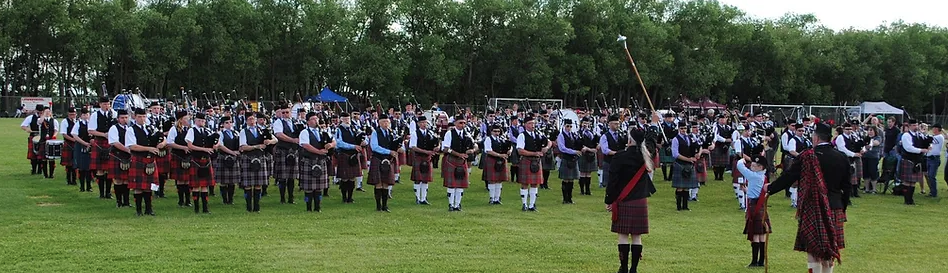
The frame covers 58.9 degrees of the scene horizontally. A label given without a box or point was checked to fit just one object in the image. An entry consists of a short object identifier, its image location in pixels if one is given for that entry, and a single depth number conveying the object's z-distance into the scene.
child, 7.52
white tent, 47.42
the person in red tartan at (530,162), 11.84
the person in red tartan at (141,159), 10.09
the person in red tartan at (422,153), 12.08
